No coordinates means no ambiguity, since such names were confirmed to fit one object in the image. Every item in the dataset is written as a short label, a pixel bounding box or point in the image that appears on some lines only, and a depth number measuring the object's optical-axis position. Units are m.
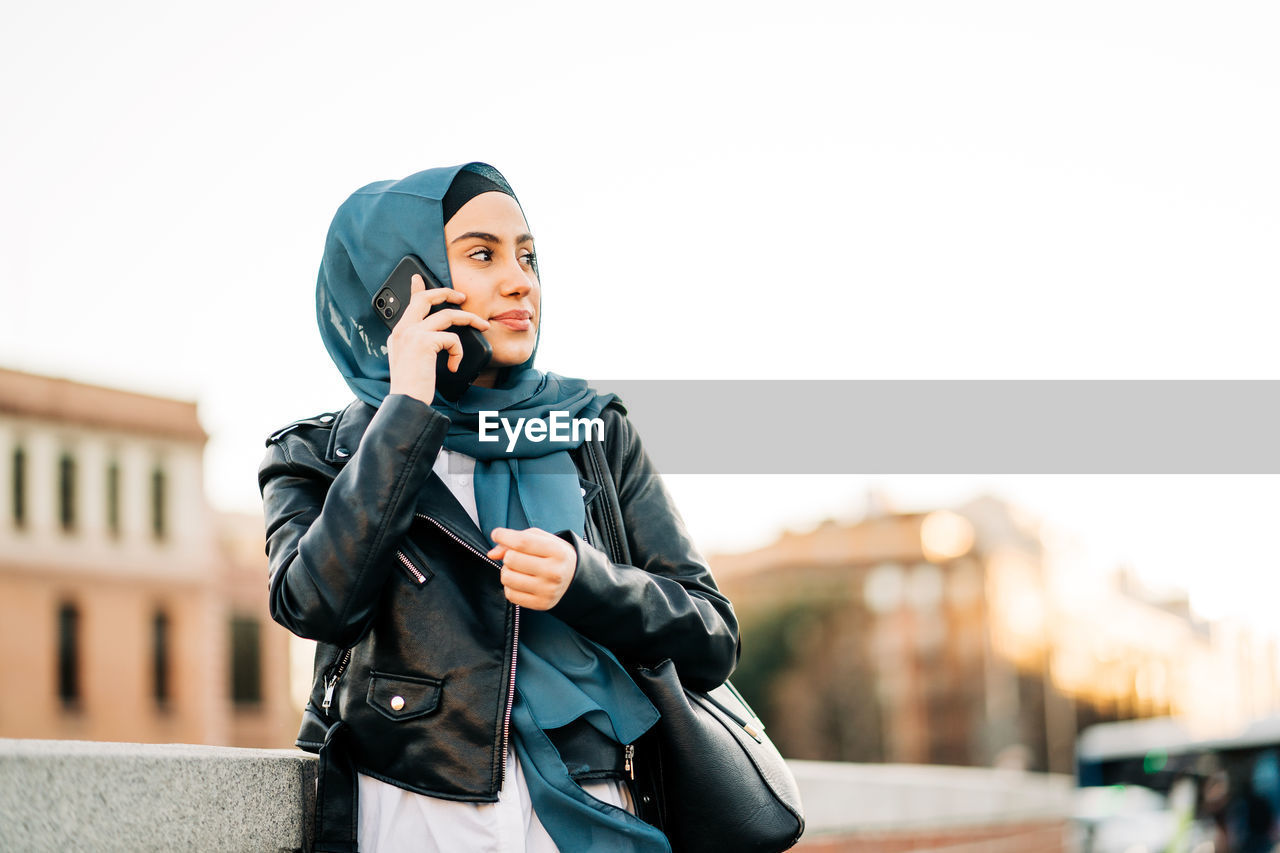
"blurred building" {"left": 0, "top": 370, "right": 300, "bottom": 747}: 38.88
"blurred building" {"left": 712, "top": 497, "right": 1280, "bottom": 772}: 53.78
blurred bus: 15.88
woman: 2.23
